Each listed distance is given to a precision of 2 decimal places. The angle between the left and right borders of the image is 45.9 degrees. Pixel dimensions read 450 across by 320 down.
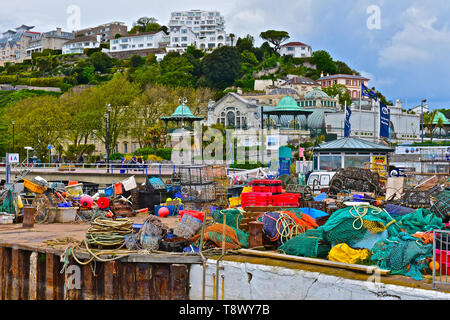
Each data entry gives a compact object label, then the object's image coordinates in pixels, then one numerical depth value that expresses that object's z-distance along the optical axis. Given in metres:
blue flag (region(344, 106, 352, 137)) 37.44
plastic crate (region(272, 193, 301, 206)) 17.30
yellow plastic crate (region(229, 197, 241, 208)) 19.75
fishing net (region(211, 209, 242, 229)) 14.51
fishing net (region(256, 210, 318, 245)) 13.01
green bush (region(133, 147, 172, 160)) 55.69
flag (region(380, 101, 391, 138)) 36.81
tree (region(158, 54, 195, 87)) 101.81
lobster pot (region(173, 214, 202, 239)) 13.73
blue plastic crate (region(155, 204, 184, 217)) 22.94
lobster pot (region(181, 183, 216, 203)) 21.83
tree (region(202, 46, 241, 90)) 109.94
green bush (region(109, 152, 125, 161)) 61.89
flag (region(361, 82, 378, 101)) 43.19
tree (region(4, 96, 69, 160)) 61.28
